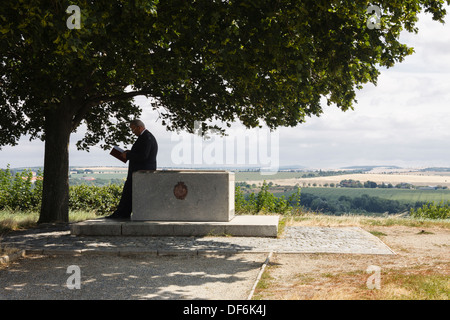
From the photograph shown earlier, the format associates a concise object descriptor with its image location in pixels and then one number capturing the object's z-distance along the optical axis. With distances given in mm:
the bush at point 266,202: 18031
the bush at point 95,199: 20562
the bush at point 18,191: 19469
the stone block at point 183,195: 12578
